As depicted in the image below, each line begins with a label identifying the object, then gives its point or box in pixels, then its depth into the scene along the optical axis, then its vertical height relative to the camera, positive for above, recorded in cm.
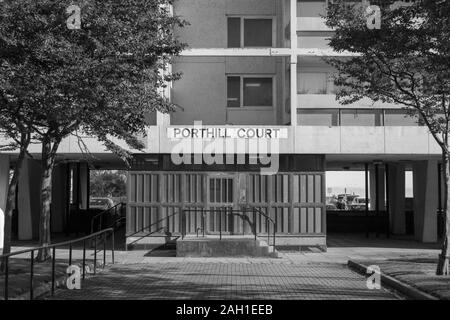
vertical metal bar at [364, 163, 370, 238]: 2806 -59
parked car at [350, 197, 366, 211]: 6130 -178
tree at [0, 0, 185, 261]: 1294 +253
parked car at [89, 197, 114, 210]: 4506 -140
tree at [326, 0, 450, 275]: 1402 +272
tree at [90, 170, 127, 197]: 9325 -16
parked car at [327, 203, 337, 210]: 4756 -178
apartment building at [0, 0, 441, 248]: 2144 +147
